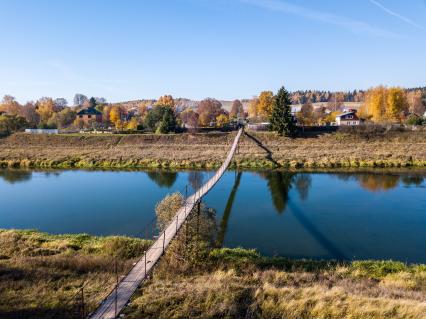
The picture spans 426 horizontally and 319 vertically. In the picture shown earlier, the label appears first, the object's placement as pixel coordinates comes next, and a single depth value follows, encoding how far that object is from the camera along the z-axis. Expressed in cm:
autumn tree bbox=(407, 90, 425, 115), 8707
